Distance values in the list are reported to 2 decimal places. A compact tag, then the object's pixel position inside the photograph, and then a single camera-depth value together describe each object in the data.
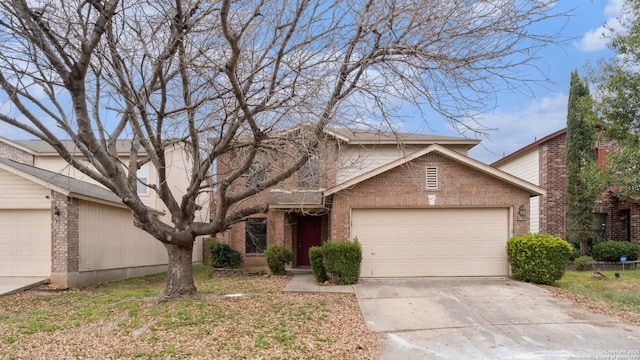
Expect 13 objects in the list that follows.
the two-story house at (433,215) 12.19
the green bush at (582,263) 15.55
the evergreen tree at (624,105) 12.09
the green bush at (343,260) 11.23
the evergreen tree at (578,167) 16.80
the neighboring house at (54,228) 11.90
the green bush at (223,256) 15.64
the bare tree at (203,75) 6.45
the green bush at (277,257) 14.65
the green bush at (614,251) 16.16
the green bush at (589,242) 17.14
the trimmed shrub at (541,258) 11.02
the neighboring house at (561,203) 18.27
